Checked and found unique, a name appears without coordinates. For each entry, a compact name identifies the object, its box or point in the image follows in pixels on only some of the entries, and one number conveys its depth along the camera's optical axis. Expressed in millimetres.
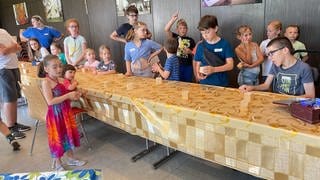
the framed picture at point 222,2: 3536
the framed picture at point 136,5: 4904
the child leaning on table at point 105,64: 3338
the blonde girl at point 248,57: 3031
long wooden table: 1428
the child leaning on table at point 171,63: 2609
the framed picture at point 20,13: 7996
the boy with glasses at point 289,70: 1892
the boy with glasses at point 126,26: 3482
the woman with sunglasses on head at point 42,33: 4681
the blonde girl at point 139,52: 3062
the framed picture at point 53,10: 6754
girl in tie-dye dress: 2498
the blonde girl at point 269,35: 2996
